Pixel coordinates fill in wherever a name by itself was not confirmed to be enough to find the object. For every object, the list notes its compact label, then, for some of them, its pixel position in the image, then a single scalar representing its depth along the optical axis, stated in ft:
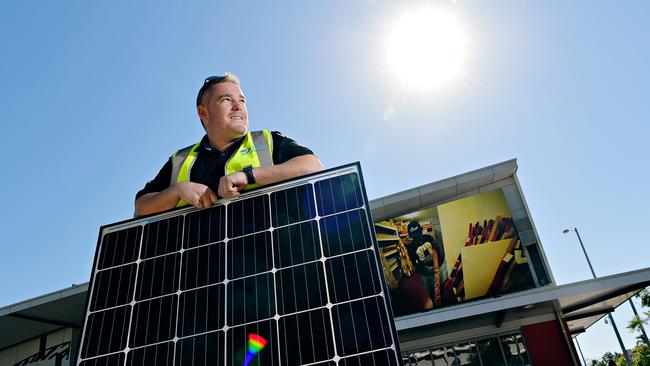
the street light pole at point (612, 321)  83.39
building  54.65
